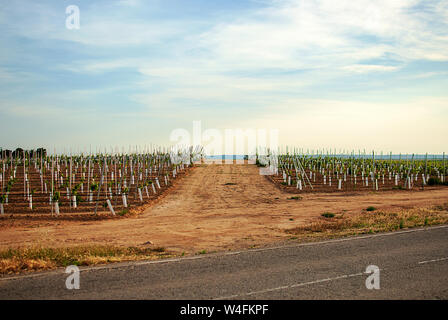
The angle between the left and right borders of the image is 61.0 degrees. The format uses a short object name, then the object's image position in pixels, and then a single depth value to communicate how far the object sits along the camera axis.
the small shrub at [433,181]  34.11
